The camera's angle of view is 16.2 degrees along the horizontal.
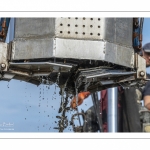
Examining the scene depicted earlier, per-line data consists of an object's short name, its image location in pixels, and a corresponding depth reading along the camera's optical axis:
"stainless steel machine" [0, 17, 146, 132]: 4.27
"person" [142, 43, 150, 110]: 5.54
